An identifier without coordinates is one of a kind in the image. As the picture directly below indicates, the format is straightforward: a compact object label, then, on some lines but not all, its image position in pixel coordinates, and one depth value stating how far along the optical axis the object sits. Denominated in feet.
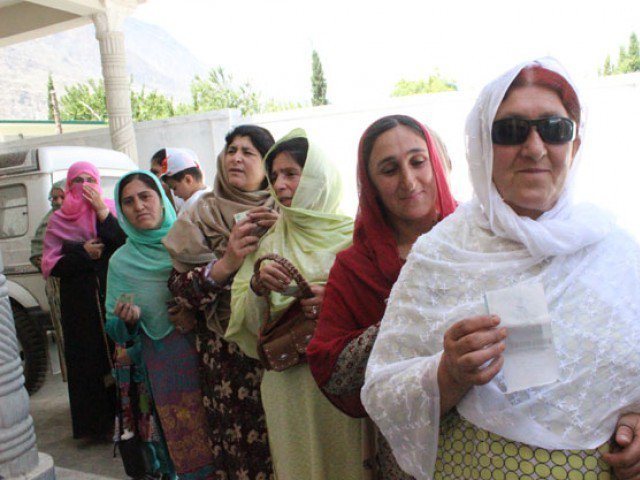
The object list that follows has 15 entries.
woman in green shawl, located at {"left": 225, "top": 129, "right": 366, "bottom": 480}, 6.11
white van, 16.79
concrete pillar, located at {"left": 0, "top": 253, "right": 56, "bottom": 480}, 8.97
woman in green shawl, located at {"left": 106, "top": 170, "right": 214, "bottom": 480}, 8.83
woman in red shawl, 4.80
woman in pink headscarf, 12.52
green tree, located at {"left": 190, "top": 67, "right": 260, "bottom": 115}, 140.15
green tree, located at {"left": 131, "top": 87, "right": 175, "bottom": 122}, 129.49
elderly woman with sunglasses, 3.39
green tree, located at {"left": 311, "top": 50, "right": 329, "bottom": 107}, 142.72
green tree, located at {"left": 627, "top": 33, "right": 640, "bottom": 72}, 106.22
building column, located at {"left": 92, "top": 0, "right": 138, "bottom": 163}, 30.53
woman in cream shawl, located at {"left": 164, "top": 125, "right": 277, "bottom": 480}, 7.61
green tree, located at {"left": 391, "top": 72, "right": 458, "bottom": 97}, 148.97
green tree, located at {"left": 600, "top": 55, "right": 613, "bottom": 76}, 111.86
